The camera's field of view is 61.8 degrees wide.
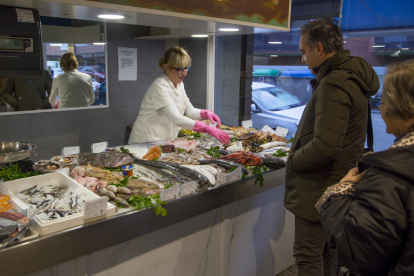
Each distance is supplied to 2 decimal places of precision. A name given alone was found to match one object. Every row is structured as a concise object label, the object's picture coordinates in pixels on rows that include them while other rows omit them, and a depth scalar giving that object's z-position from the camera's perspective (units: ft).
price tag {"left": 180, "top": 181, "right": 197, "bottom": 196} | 7.35
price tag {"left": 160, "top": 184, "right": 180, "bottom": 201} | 7.00
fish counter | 5.70
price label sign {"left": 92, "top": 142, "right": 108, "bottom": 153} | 9.50
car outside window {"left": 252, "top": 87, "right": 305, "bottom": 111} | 19.20
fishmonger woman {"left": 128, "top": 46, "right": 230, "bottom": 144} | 11.30
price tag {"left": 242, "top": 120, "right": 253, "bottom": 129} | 14.23
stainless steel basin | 6.89
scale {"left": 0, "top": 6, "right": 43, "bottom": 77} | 7.31
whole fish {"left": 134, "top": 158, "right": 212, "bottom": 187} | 7.93
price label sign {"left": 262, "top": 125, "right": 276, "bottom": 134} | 13.35
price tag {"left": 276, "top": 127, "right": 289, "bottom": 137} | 13.16
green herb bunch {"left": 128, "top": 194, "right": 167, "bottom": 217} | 6.67
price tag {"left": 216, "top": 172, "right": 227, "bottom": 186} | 8.08
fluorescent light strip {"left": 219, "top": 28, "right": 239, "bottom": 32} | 10.75
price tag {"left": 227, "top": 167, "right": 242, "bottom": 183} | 8.33
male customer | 6.74
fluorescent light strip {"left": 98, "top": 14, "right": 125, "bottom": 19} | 7.97
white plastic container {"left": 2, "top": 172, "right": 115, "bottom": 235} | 5.59
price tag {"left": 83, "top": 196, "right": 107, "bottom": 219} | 5.91
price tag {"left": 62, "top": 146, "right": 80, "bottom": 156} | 8.96
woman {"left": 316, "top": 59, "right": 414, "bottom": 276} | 3.85
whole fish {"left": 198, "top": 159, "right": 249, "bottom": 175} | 8.84
